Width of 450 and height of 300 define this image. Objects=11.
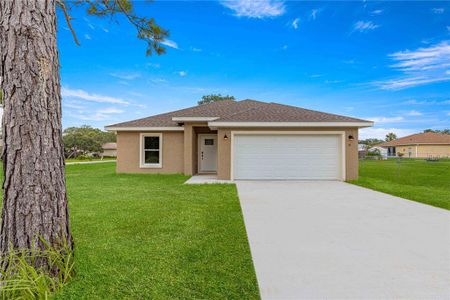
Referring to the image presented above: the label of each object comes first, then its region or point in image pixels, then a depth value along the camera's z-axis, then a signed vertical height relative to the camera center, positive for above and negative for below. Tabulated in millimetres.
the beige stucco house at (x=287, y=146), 10742 +370
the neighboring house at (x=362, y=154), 36688 +121
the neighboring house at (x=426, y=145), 39312 +1684
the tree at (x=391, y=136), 69125 +5513
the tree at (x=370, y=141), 72800 +4437
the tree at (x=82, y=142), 44469 +2044
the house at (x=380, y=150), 43369 +908
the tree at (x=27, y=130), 2355 +218
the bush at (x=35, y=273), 2184 -1174
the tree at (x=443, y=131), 70181 +7283
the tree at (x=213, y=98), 38750 +9114
